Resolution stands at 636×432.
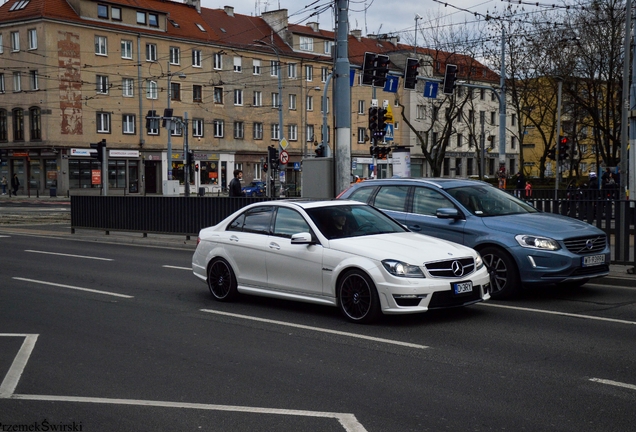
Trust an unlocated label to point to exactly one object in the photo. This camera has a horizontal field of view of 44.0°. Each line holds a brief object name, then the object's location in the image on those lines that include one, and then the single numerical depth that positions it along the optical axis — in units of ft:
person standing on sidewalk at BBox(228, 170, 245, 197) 78.48
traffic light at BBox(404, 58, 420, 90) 90.99
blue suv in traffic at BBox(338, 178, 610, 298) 34.68
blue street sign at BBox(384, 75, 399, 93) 94.43
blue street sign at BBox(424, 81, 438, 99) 101.81
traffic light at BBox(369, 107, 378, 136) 83.66
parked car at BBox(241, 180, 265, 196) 195.16
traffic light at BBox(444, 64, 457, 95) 95.35
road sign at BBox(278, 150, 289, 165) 137.90
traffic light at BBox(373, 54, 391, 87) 80.64
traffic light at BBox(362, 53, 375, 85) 79.36
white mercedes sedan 28.58
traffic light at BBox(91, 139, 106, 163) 96.36
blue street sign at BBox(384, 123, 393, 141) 90.84
